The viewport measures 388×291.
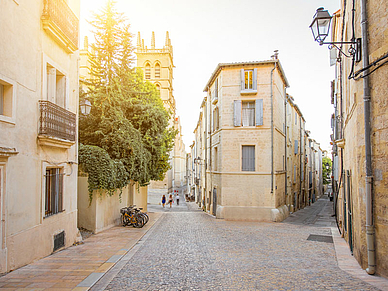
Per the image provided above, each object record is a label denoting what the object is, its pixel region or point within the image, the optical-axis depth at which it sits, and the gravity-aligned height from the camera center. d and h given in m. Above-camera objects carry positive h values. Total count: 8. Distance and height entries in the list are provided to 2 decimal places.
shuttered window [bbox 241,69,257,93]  21.06 +5.58
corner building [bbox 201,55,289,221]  20.69 +1.39
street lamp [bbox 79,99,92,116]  12.66 +2.30
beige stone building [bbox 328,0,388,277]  6.27 +0.65
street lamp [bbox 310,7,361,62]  7.17 +3.18
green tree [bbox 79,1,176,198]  17.30 +3.14
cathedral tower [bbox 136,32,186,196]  57.50 +18.28
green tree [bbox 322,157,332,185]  68.01 -2.28
